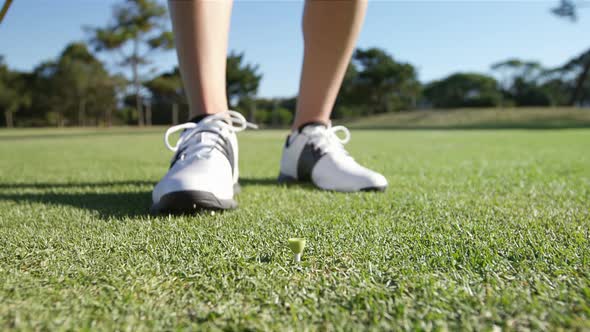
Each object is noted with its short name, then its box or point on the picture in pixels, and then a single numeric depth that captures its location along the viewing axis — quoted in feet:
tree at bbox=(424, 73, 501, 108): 159.74
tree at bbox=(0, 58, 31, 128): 89.97
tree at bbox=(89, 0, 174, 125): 77.56
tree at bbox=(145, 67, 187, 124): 83.20
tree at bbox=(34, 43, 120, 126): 92.84
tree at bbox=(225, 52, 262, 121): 63.46
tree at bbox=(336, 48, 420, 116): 112.06
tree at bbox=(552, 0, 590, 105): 63.72
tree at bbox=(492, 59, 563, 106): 145.07
